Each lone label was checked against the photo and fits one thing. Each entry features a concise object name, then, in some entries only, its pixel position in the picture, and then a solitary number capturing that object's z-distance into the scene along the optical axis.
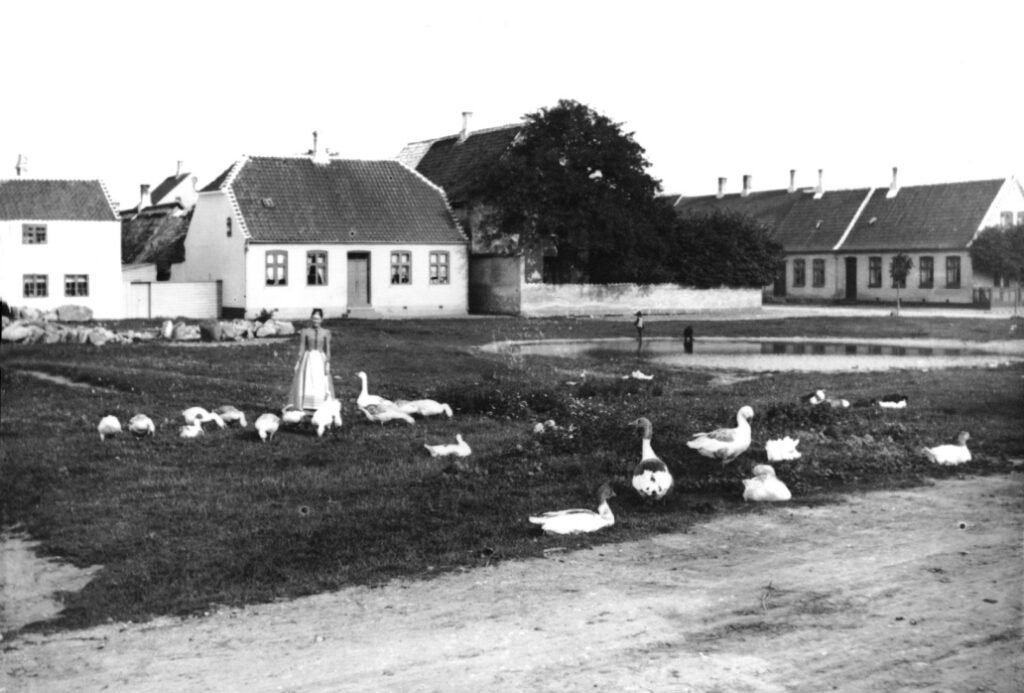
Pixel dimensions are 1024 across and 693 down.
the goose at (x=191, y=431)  15.69
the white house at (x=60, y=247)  47.66
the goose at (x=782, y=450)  13.09
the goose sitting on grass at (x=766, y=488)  11.88
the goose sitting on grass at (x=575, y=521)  10.45
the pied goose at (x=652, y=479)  11.57
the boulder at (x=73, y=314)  44.84
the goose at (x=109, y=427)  15.78
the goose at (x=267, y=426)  15.37
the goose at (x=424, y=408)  17.20
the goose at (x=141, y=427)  15.77
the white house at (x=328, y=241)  46.59
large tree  47.56
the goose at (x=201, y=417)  16.38
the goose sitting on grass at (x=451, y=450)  13.95
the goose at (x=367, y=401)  17.31
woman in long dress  17.84
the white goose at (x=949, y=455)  13.48
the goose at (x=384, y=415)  16.70
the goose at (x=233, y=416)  16.75
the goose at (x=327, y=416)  15.91
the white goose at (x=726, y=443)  12.91
